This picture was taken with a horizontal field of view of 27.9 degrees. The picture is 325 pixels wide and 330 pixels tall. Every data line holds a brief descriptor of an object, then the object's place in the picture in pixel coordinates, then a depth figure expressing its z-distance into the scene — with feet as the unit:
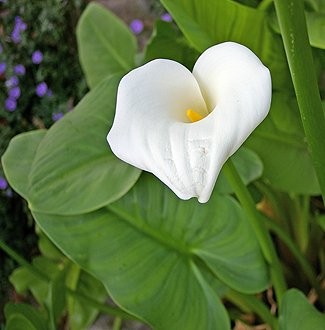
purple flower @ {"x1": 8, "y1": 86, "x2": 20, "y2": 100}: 4.13
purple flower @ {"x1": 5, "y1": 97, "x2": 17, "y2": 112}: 4.12
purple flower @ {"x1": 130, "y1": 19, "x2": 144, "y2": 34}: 4.14
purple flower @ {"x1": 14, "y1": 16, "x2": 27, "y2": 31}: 4.24
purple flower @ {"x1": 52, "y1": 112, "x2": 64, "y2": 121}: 4.05
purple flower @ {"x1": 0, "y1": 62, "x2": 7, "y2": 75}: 4.21
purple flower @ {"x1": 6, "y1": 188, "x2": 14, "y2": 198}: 3.99
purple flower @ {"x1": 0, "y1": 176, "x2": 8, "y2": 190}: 3.96
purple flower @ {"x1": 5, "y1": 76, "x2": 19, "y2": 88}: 4.15
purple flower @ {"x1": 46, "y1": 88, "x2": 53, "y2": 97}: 4.16
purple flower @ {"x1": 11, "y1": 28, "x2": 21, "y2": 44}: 4.26
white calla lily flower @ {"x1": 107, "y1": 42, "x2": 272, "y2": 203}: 1.34
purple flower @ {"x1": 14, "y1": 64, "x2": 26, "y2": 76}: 4.16
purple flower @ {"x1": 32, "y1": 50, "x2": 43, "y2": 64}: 4.19
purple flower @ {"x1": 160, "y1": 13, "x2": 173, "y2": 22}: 3.88
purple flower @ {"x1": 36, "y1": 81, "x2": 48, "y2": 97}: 4.13
